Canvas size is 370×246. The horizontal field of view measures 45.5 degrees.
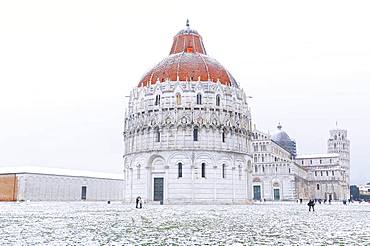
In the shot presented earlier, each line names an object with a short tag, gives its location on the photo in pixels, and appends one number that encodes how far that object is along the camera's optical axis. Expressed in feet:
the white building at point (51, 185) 279.08
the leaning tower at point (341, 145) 529.04
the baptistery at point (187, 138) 195.31
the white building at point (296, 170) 358.64
